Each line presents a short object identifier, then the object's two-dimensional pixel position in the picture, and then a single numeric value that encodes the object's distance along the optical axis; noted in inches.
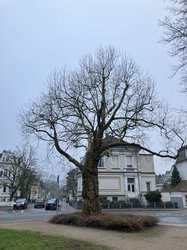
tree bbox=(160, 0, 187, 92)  293.1
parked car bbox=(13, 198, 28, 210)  1178.0
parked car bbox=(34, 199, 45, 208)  1401.6
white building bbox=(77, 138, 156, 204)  1330.7
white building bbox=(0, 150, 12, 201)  2026.0
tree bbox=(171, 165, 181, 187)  1627.8
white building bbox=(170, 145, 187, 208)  1237.0
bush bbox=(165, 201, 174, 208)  1169.1
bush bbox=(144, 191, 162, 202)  1203.2
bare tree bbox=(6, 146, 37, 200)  1559.1
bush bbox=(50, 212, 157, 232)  375.4
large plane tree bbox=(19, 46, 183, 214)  514.6
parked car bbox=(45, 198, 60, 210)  1171.7
